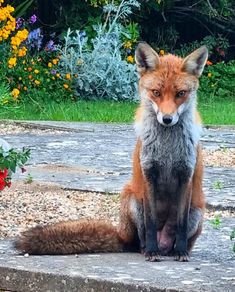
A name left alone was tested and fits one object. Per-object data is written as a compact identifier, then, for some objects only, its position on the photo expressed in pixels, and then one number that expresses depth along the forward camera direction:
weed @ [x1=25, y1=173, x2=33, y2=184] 7.87
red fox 5.26
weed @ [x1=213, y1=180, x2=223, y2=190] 7.84
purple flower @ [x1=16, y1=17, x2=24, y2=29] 17.66
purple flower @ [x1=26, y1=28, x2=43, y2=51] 18.09
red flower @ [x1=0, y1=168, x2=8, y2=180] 5.88
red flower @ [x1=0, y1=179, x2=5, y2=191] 5.88
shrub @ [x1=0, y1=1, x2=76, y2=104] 16.08
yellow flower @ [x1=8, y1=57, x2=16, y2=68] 16.22
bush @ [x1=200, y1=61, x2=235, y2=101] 20.39
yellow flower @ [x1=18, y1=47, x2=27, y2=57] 16.64
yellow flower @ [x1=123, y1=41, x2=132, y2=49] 19.25
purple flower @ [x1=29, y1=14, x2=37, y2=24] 17.92
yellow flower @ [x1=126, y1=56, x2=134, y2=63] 18.86
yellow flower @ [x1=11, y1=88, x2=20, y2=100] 15.55
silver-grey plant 17.84
